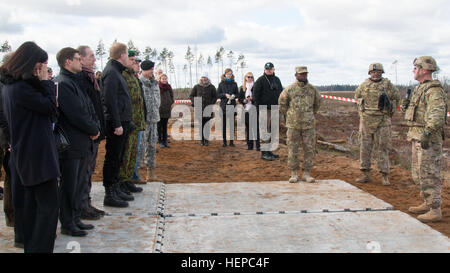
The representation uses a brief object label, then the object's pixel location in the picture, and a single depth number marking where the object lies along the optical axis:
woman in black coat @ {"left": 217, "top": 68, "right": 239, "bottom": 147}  11.28
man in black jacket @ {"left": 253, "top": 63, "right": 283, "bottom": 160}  9.50
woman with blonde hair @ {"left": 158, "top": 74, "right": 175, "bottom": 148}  11.12
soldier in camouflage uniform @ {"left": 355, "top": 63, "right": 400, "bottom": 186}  7.34
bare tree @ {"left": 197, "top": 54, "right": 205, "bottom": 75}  76.69
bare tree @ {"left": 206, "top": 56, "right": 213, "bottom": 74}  78.21
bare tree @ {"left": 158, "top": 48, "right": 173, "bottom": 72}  68.33
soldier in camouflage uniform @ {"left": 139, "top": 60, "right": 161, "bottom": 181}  7.25
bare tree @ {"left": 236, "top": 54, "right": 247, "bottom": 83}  73.85
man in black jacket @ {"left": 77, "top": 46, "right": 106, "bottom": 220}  4.54
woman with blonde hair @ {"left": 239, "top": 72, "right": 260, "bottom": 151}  10.75
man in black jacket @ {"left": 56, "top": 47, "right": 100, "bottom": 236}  4.10
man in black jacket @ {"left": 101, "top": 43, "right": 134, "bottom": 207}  5.12
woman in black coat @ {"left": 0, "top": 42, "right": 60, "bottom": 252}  3.35
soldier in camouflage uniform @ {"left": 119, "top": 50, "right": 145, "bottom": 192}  5.80
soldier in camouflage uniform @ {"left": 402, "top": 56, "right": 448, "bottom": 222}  5.39
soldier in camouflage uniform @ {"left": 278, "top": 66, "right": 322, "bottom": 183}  7.29
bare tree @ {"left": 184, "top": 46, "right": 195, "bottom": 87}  74.66
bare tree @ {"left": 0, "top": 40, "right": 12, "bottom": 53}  48.12
